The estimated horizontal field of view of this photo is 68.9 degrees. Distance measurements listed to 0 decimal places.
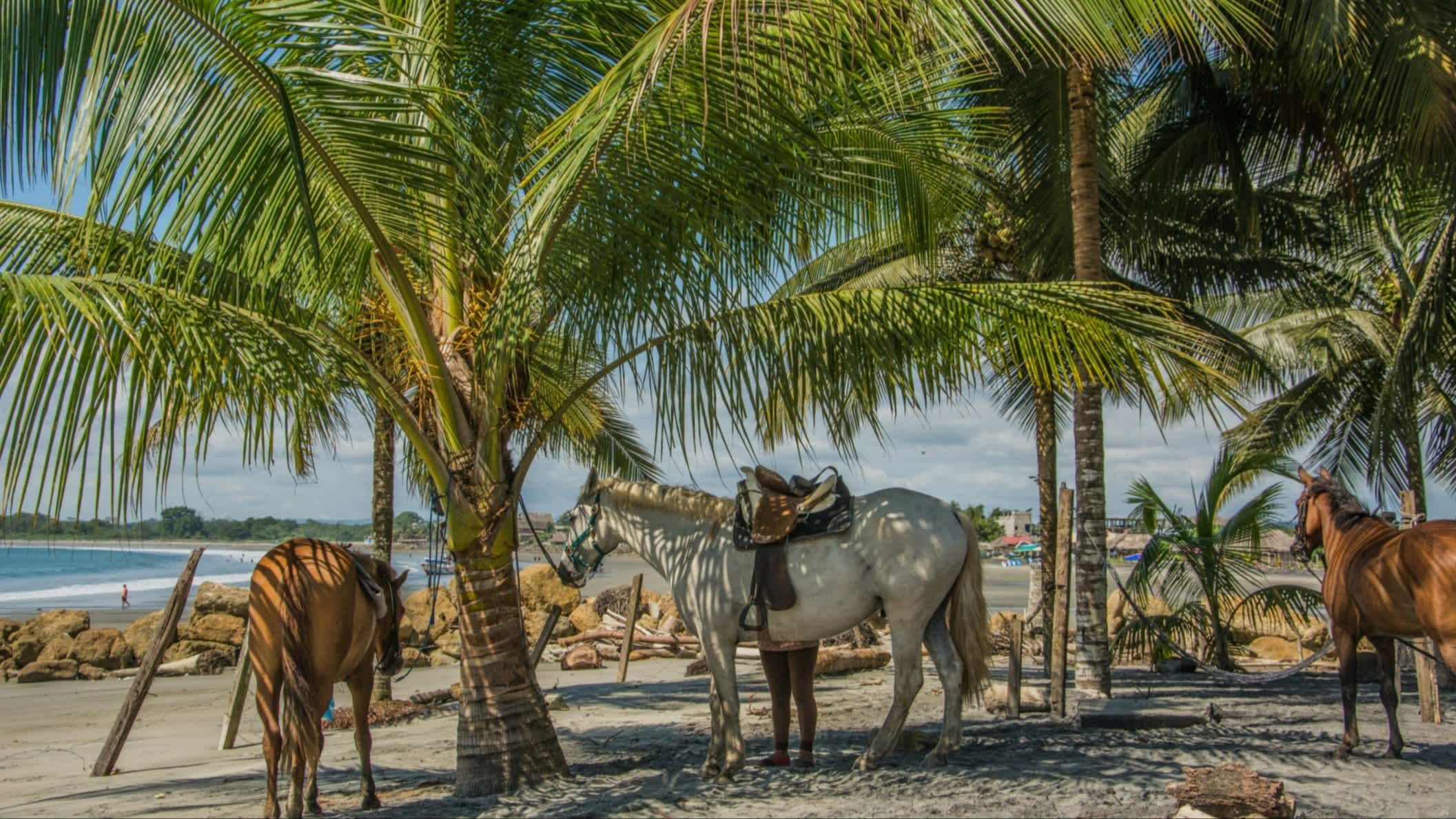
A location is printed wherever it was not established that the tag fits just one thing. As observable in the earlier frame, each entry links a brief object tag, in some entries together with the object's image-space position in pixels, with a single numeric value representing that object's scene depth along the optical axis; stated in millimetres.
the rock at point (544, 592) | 22859
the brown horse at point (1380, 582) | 6039
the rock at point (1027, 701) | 8977
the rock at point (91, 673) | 16688
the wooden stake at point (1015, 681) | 8602
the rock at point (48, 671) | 16328
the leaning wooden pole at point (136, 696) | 7719
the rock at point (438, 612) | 20797
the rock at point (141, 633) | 18391
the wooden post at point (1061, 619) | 8414
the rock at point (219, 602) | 19984
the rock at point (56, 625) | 18781
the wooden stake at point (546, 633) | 11445
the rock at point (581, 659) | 15516
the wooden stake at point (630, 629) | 13375
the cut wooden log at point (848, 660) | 12922
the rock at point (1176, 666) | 13047
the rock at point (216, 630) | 18375
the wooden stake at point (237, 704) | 8031
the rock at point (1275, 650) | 16141
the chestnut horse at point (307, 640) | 5531
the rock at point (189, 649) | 17236
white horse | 6457
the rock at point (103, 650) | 17203
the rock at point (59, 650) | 17141
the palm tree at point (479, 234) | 4699
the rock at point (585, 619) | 20453
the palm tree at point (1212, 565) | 12195
